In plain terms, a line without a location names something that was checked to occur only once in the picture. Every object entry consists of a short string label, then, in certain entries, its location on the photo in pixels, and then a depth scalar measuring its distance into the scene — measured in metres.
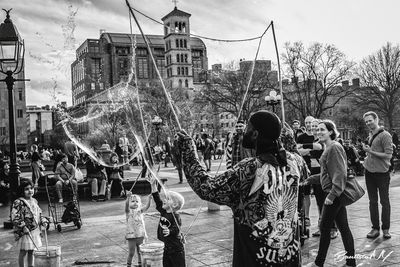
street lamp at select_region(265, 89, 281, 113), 22.44
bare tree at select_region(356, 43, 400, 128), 49.97
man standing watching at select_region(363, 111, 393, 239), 6.94
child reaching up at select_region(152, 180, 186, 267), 4.98
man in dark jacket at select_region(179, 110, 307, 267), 2.73
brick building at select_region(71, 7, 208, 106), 120.69
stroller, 9.12
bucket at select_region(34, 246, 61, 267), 5.40
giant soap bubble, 8.74
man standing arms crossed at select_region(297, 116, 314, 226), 7.59
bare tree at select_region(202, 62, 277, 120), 46.63
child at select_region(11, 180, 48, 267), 5.92
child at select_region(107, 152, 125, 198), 14.08
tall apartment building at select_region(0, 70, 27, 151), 72.25
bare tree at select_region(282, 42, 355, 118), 47.47
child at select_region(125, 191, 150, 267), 5.82
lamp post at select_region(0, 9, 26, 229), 9.29
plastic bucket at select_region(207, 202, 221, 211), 10.35
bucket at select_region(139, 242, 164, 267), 4.73
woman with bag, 5.32
